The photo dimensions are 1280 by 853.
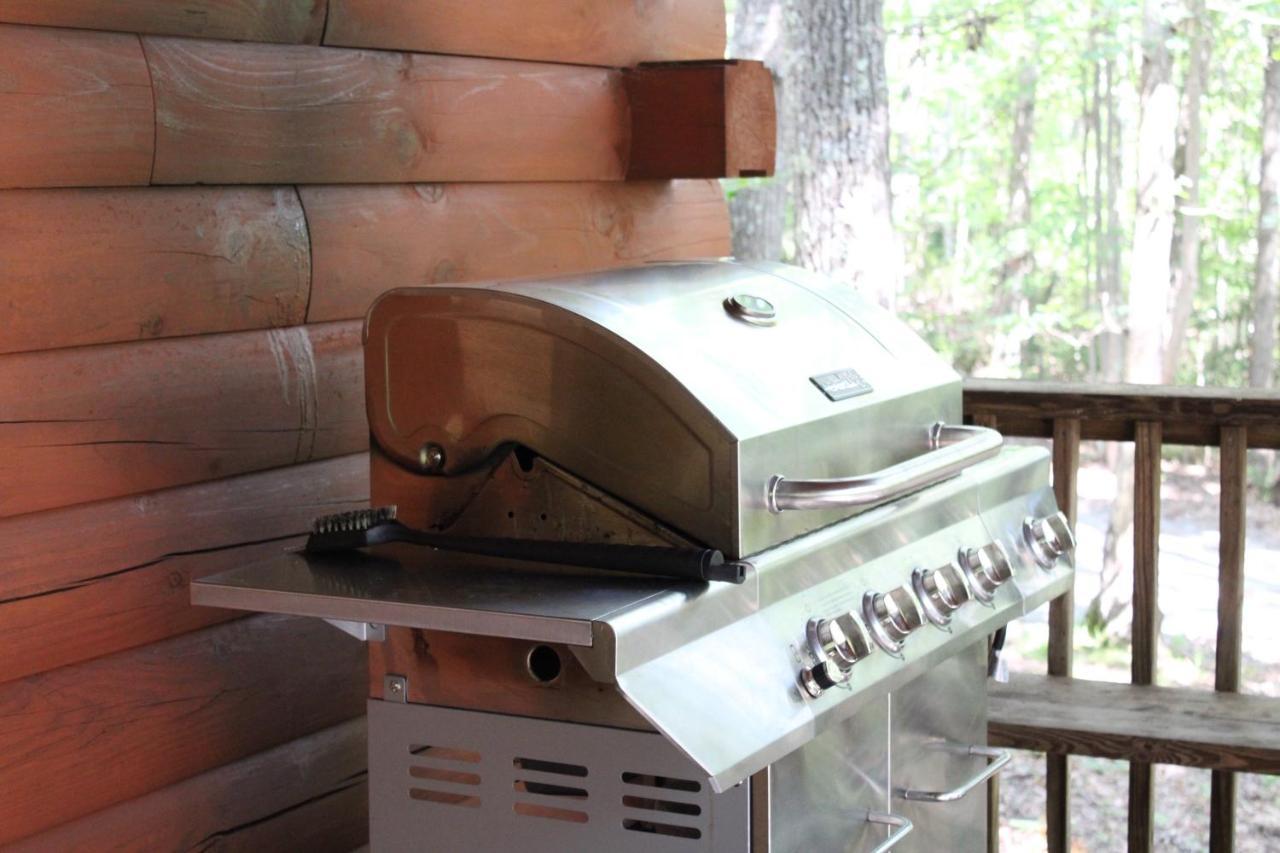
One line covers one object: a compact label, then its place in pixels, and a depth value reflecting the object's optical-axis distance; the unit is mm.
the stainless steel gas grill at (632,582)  1403
